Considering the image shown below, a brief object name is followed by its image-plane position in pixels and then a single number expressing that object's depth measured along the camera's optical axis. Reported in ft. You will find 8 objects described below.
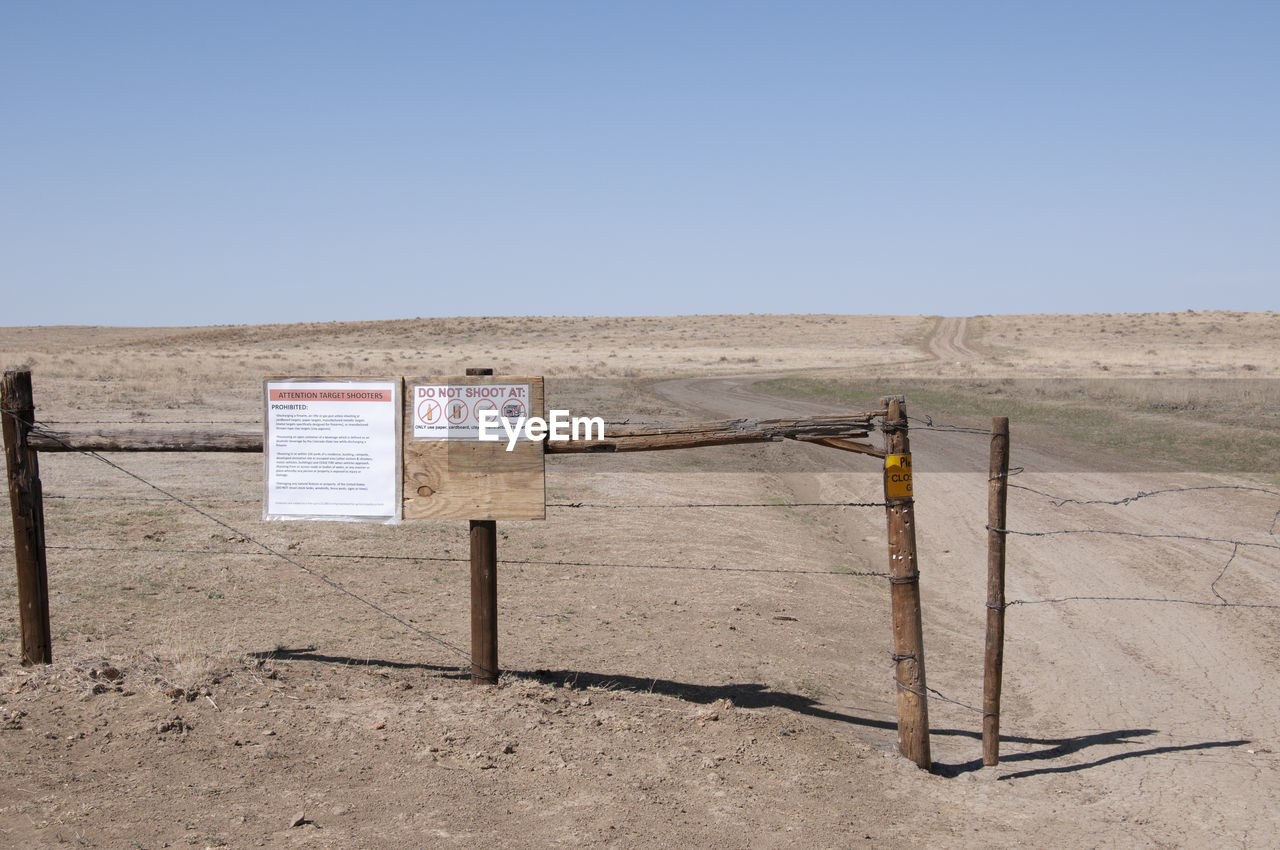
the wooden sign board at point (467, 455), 19.40
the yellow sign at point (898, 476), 18.21
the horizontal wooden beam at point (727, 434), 18.85
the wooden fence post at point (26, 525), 20.21
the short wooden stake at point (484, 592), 19.90
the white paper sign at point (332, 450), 19.66
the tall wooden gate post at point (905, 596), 18.26
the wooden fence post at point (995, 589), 18.38
